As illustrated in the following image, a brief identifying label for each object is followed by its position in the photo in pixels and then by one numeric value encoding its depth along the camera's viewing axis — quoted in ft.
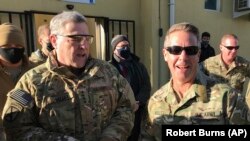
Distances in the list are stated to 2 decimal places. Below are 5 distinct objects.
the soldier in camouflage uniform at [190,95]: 6.61
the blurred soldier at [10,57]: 9.44
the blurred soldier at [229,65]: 14.79
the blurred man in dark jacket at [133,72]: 14.44
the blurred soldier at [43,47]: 12.52
